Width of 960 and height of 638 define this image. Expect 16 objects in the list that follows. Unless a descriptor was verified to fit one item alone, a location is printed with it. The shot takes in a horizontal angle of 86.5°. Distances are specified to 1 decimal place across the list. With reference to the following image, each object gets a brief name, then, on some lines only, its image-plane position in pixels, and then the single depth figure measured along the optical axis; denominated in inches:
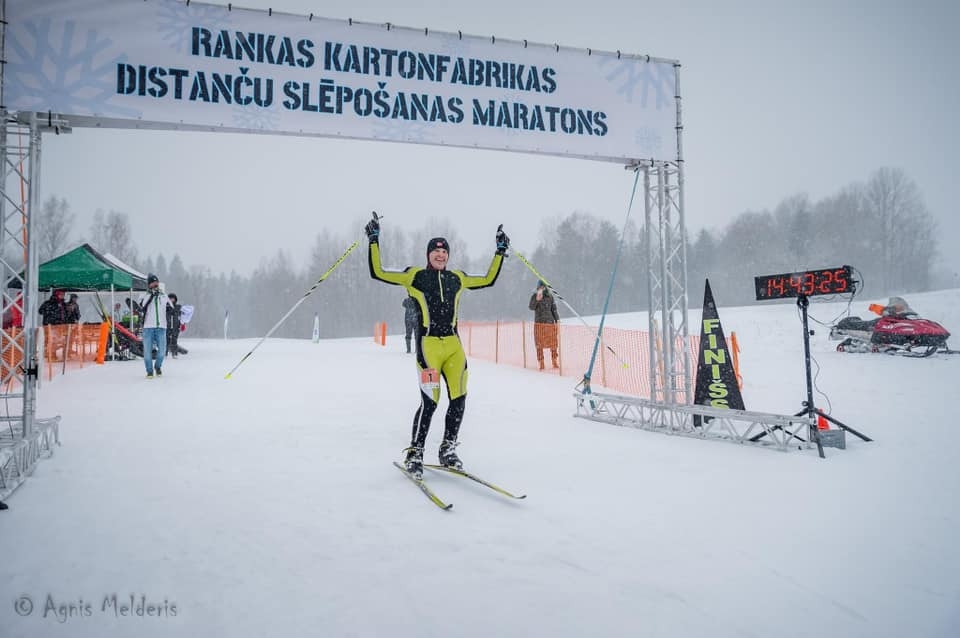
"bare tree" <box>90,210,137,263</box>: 1796.3
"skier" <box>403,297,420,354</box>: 597.9
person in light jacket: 397.7
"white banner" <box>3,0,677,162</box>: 216.8
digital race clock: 229.2
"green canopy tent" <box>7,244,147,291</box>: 526.0
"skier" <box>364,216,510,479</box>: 182.7
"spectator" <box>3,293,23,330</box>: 505.6
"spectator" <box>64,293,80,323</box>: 515.8
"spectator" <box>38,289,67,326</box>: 494.6
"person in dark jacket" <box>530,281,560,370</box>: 510.6
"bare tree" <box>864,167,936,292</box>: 2016.5
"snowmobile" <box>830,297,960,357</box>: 556.4
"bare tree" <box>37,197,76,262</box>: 1593.3
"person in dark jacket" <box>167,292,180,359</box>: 579.8
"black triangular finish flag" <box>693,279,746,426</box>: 261.3
